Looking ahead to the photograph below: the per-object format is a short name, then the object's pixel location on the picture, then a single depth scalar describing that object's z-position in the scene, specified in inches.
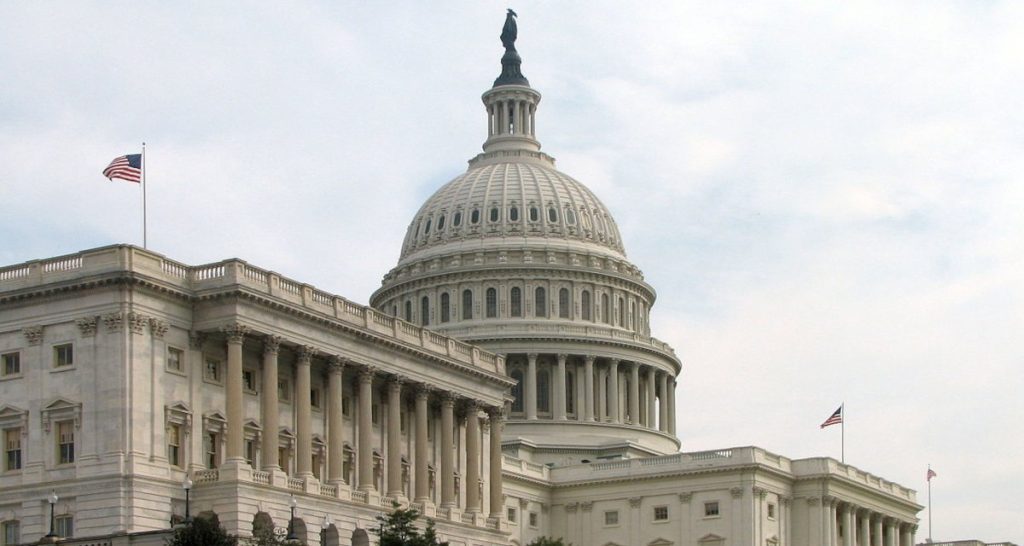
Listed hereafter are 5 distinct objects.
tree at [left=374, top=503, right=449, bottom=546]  3383.4
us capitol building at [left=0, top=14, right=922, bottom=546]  3644.2
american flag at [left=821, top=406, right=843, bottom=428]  6077.8
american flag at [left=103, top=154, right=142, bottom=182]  3757.4
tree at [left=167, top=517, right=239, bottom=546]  3043.8
